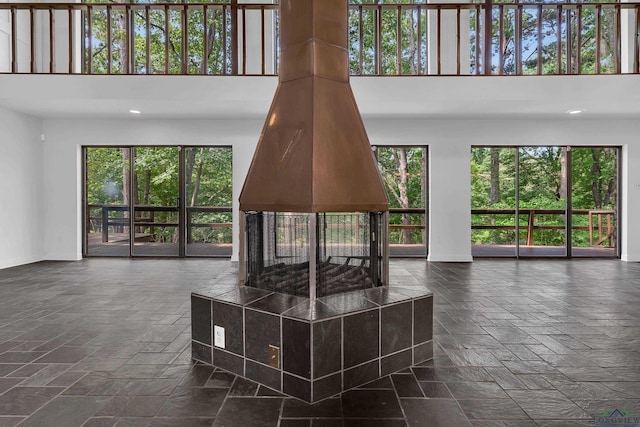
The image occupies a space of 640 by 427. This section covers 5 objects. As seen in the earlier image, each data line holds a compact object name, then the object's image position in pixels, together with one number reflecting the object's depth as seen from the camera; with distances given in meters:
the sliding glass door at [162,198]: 6.93
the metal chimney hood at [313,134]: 2.46
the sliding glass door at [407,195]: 7.09
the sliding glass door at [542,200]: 7.02
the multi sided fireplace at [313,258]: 2.15
